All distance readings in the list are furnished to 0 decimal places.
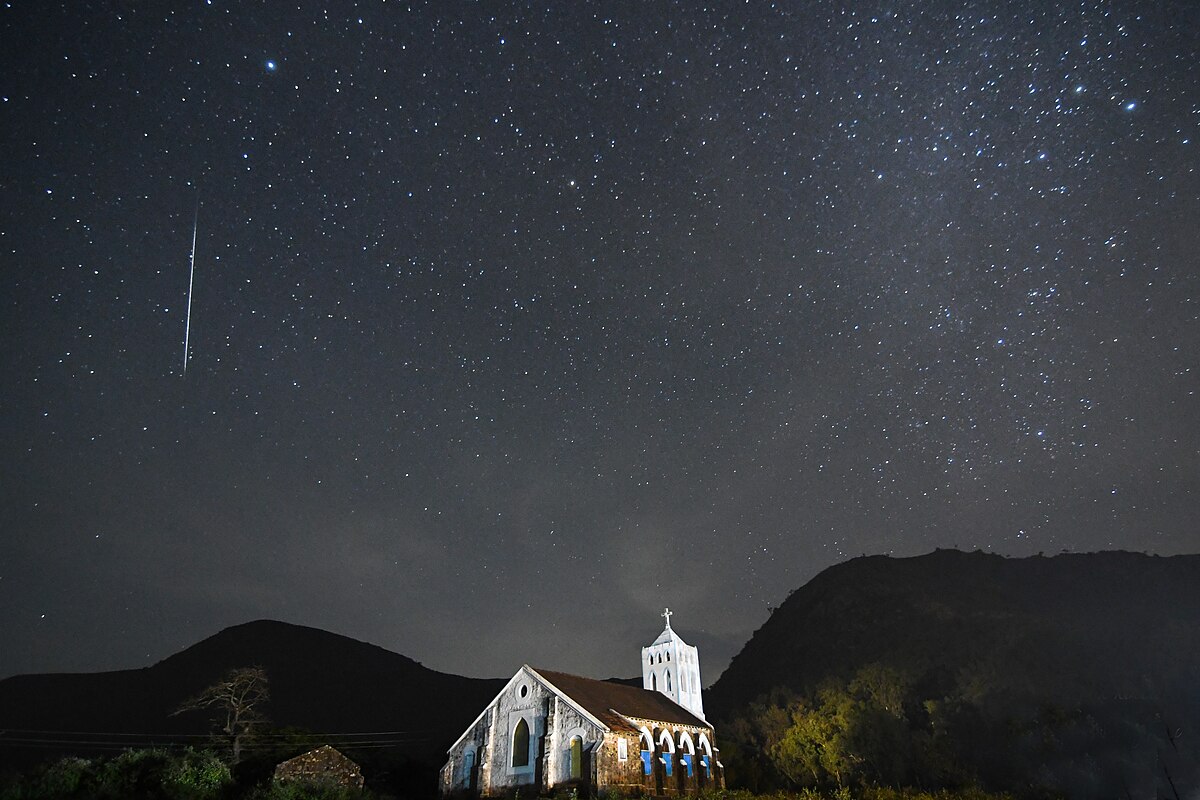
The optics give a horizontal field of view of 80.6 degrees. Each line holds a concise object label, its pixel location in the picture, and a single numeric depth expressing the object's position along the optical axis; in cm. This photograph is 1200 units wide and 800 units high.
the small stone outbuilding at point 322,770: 2884
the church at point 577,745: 3272
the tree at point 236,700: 3806
